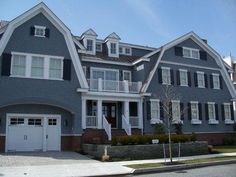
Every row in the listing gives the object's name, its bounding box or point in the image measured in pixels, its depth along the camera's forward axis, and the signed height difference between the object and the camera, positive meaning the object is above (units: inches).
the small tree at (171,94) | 1095.0 +107.2
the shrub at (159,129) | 1016.1 -23.7
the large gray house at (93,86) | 872.9 +126.1
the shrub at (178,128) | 1079.6 -22.3
